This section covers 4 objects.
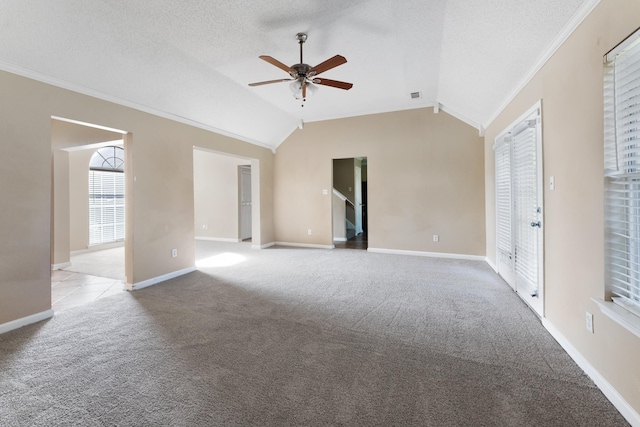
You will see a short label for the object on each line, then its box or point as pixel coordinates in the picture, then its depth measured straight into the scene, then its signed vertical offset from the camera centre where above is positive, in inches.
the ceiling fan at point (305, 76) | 109.6 +58.7
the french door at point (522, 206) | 107.1 +1.5
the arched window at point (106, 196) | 260.4 +17.2
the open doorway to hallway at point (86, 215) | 159.8 -1.5
